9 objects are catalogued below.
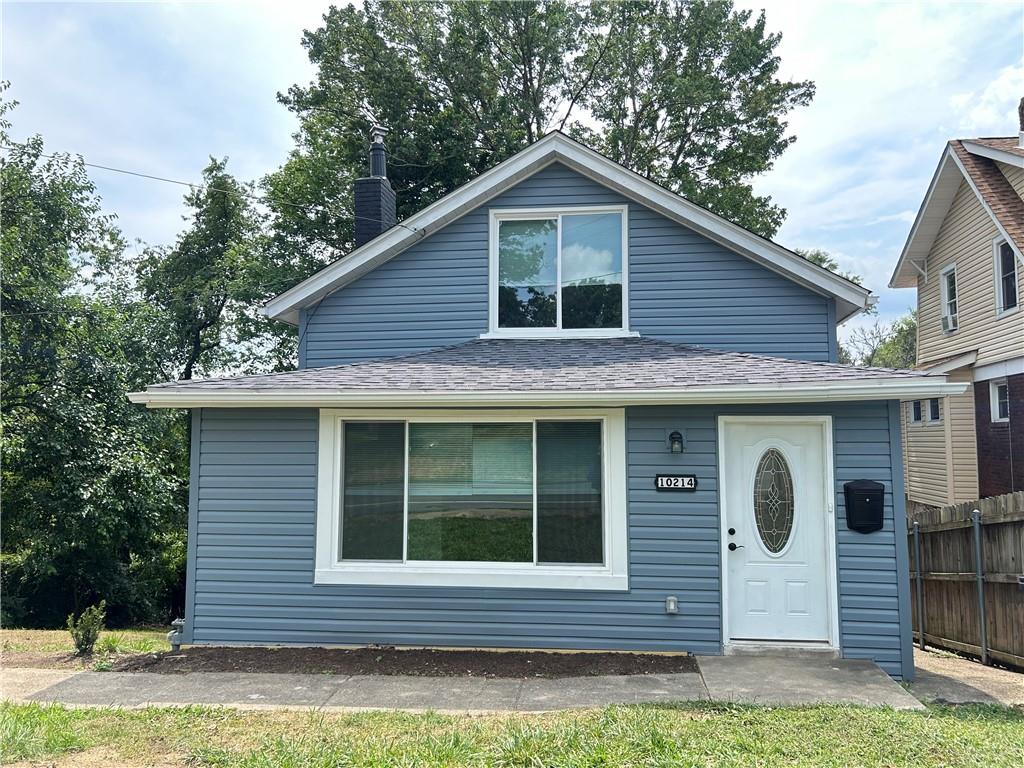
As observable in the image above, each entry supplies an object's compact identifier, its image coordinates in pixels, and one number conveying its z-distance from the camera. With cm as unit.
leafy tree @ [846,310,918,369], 4119
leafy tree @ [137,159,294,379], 2127
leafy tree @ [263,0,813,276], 2023
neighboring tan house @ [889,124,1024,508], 1337
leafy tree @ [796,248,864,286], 3247
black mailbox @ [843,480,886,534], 683
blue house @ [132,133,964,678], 692
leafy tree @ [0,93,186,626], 1440
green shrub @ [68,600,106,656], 736
